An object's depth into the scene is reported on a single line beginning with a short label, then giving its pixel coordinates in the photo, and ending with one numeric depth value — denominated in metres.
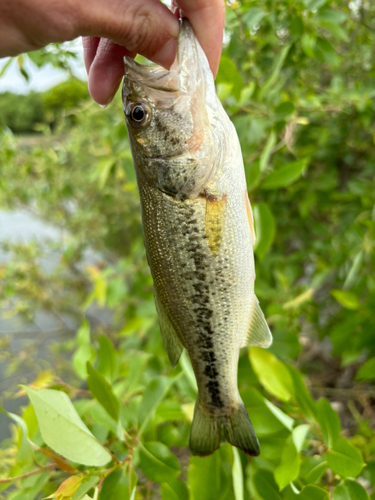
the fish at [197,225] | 0.38
